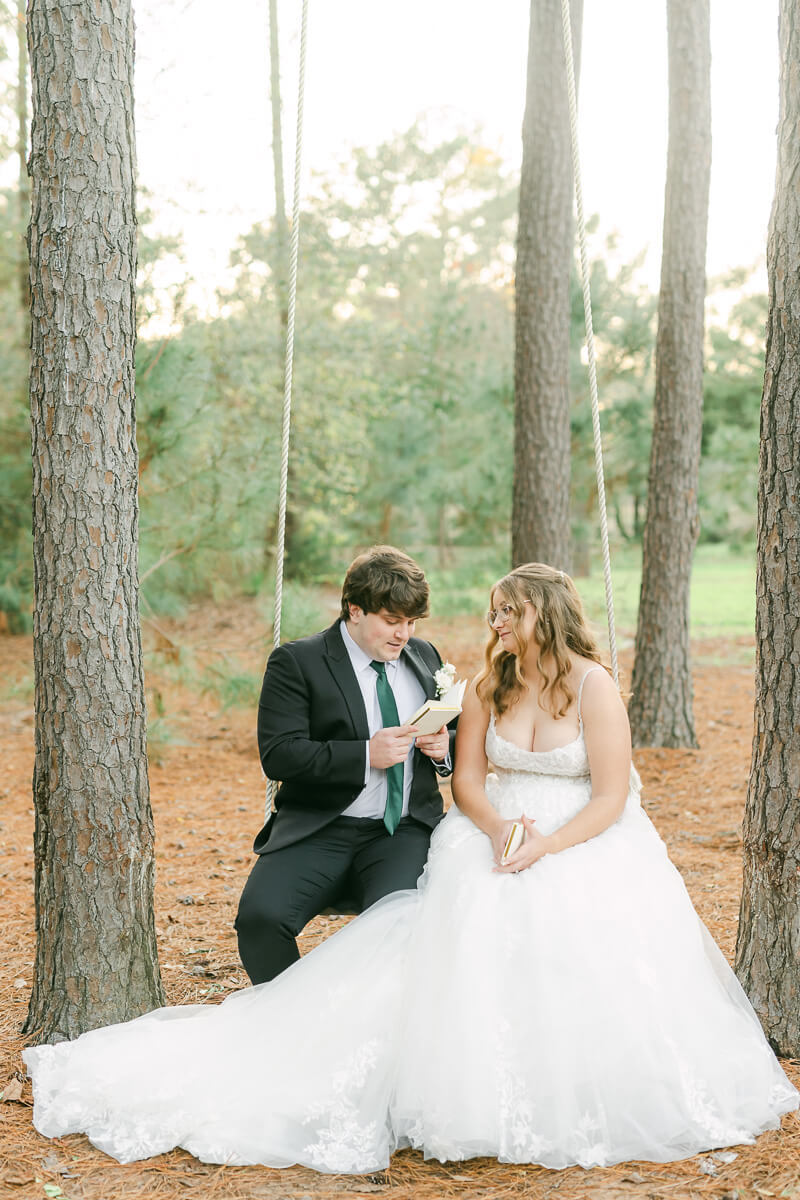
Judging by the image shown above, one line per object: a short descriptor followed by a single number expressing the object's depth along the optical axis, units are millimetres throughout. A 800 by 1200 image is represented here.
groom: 3207
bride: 2545
